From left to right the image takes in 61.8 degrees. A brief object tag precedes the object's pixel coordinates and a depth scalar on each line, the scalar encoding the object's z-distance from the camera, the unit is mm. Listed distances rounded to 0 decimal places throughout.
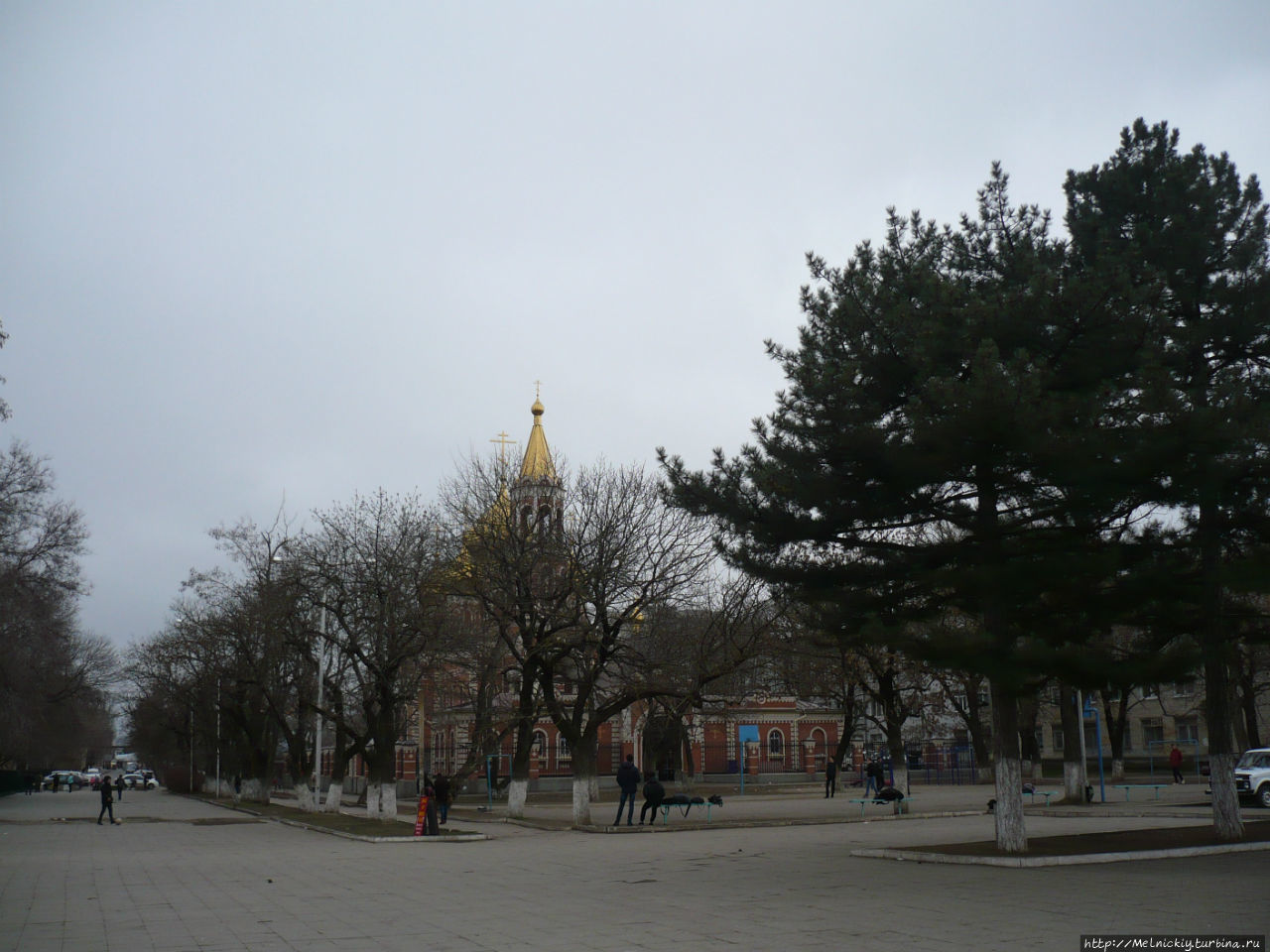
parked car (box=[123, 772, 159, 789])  95375
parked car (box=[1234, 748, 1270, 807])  31031
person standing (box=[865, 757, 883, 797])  36969
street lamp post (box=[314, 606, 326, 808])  37534
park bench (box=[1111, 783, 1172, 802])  42844
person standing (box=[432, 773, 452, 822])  30234
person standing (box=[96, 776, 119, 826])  37719
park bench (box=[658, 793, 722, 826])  29984
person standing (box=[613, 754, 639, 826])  29359
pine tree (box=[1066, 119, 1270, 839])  17547
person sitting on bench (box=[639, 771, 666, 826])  29547
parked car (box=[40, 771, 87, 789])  84750
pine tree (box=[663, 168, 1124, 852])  16203
